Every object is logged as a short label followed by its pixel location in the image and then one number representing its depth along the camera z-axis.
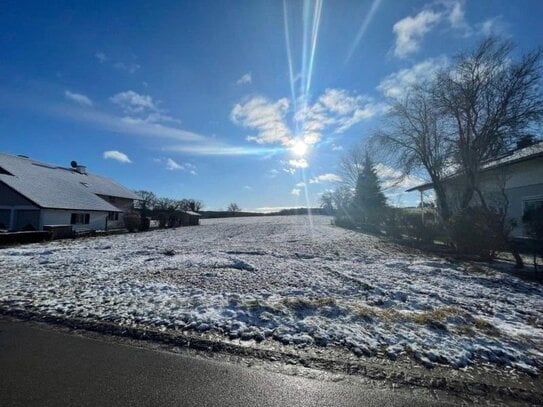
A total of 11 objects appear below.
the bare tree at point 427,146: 18.20
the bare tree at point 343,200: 38.62
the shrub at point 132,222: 26.64
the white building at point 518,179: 14.48
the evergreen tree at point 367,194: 33.85
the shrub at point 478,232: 10.29
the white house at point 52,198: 20.92
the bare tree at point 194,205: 67.11
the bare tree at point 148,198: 65.75
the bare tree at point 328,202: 47.28
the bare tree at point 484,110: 14.23
